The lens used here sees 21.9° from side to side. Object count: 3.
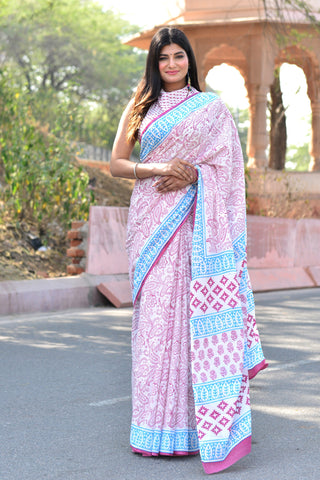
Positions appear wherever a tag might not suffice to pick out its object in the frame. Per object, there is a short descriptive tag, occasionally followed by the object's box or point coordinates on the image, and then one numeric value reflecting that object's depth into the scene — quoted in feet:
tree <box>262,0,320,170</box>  71.82
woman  11.71
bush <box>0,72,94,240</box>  37.45
